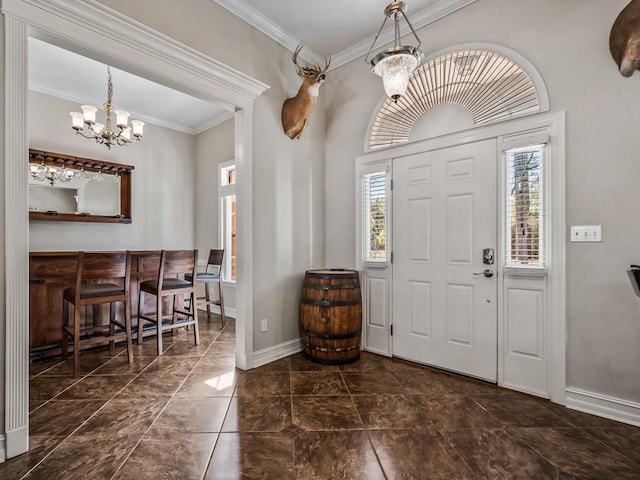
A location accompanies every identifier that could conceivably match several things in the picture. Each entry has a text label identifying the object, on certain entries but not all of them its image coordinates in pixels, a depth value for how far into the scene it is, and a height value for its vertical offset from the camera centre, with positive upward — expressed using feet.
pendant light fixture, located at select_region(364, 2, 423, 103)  6.64 +3.82
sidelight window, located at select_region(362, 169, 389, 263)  10.07 +0.82
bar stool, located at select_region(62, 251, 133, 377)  8.67 -1.58
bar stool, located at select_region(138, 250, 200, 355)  10.34 -1.58
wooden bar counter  9.41 -1.74
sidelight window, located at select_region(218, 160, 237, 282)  16.15 +1.07
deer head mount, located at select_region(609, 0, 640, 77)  5.80 +3.86
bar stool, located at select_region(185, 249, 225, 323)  13.80 -1.65
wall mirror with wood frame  12.72 +2.24
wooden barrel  9.18 -2.31
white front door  8.07 -0.55
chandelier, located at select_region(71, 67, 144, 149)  10.74 +4.25
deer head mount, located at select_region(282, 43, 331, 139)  9.36 +4.27
